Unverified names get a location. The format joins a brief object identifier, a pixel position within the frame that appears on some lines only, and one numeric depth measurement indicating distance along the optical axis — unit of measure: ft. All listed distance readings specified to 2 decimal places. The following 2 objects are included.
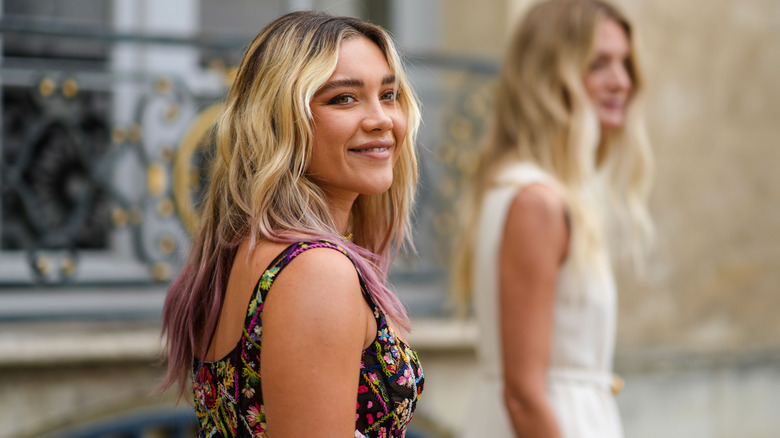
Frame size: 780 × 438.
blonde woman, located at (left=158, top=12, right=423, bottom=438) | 8.50
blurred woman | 16.21
